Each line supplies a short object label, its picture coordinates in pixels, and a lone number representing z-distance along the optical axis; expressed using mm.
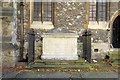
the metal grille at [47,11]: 5707
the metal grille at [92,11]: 5836
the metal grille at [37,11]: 5699
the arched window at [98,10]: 5789
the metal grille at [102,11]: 5805
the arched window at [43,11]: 5699
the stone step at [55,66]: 3332
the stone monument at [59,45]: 3762
